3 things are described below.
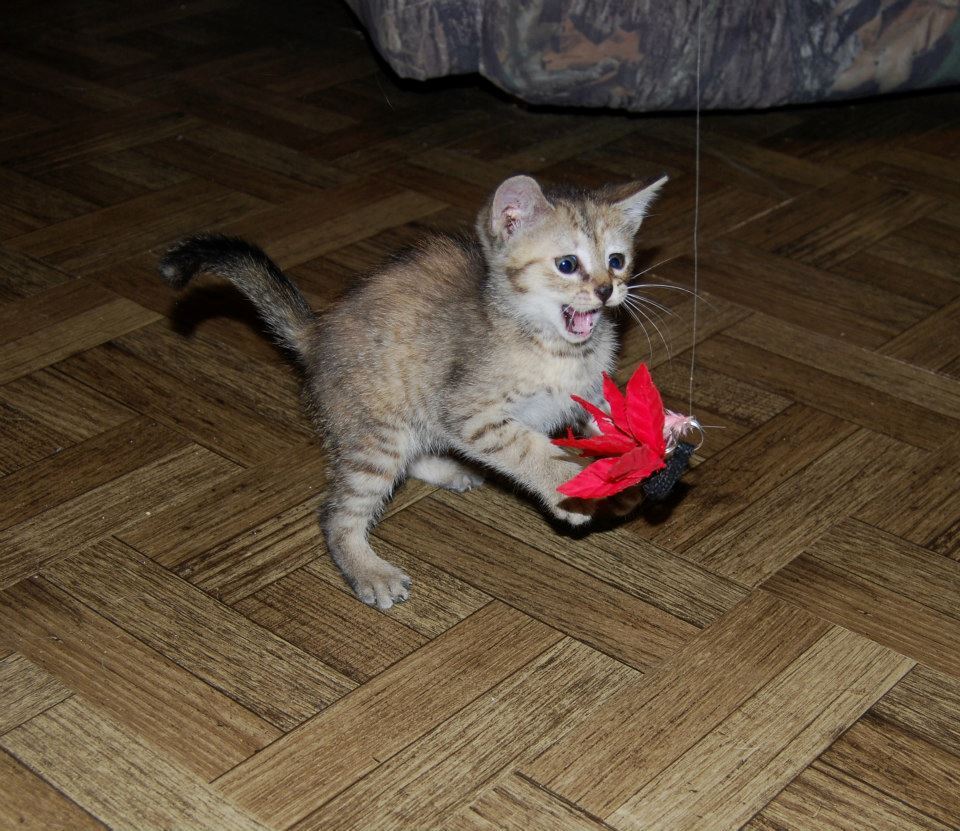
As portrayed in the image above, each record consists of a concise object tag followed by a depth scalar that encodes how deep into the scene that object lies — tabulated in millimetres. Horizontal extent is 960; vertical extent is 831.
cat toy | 707
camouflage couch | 1186
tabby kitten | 770
